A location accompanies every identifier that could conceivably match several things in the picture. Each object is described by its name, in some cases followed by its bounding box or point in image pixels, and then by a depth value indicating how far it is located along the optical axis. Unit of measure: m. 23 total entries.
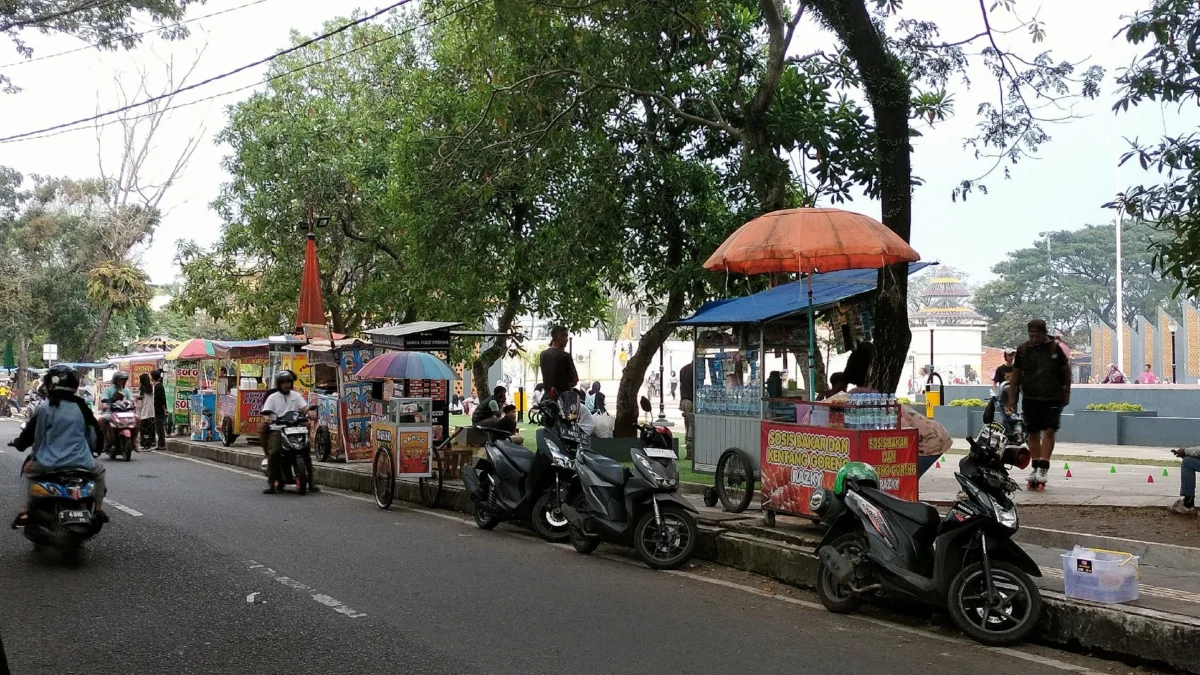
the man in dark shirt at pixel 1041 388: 11.05
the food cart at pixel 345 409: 17.20
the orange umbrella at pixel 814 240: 9.04
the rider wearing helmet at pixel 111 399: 20.09
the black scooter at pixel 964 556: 6.29
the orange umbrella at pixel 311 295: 20.02
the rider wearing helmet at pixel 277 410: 14.15
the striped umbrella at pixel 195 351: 24.12
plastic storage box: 6.30
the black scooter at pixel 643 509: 8.70
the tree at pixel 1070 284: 76.56
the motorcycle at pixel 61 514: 8.65
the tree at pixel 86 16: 15.91
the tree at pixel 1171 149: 9.02
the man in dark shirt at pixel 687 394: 16.99
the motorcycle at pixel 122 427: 20.06
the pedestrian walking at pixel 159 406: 23.08
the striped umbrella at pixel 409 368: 14.26
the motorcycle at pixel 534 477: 9.88
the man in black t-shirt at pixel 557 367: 12.05
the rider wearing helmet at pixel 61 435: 8.81
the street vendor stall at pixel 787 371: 8.88
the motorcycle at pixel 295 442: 14.12
